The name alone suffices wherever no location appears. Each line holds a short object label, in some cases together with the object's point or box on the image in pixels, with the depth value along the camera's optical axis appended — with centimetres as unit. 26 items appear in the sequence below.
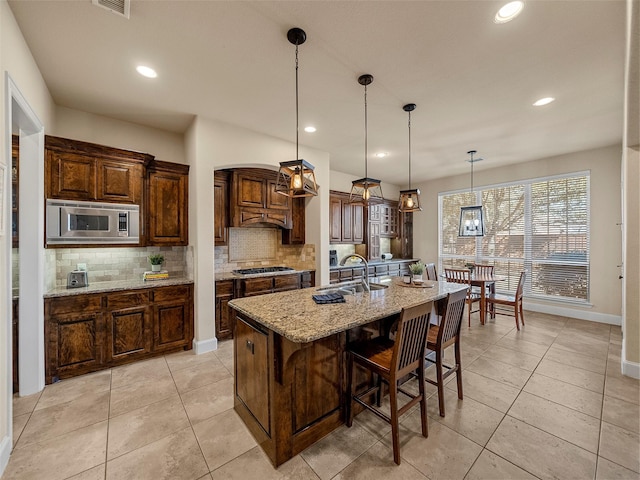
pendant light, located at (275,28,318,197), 198
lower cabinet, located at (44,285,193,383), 268
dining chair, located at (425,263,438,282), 455
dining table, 435
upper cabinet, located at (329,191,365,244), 546
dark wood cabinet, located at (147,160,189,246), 335
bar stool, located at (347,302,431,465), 171
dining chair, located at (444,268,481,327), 446
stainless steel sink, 253
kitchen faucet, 259
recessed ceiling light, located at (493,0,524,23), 171
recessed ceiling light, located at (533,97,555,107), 289
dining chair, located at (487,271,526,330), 414
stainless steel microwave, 272
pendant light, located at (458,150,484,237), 510
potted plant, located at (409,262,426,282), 302
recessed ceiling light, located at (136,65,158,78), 237
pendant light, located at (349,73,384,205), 251
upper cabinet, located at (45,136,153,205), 273
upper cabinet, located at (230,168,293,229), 394
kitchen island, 165
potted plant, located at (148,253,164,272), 350
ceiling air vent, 168
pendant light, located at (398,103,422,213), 293
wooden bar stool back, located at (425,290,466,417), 212
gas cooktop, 407
